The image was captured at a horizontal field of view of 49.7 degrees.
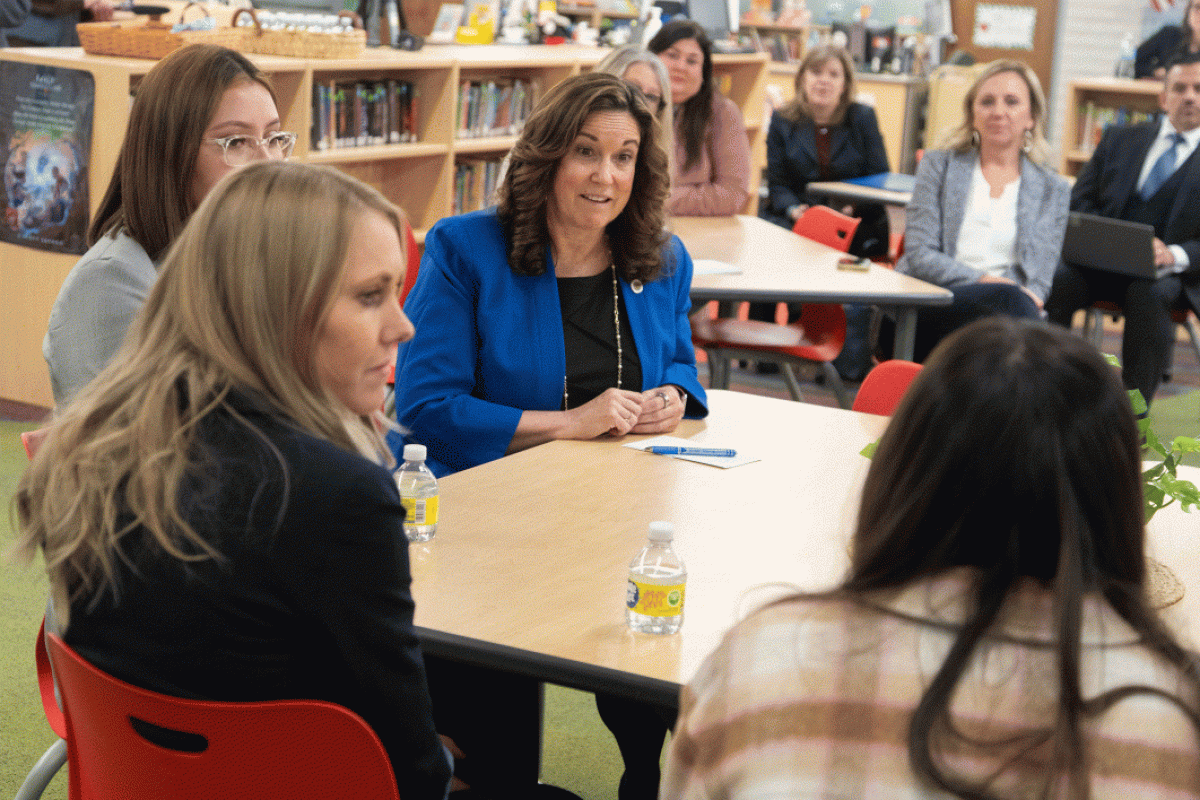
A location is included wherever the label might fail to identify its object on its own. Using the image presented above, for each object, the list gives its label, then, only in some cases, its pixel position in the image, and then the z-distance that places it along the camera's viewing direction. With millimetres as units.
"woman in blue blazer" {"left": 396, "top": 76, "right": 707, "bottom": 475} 2541
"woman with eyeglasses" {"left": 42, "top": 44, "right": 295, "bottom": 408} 1988
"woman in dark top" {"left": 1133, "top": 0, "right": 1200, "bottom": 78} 7828
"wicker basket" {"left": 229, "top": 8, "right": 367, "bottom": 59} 4871
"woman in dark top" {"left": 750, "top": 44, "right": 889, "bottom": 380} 6414
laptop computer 5297
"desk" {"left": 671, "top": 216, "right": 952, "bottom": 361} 4066
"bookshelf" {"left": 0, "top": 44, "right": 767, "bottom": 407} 4340
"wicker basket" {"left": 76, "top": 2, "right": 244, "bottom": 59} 4336
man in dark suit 5473
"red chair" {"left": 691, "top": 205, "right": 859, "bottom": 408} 4594
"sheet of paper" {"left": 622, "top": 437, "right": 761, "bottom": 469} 2402
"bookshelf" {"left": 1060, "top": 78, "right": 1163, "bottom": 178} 7668
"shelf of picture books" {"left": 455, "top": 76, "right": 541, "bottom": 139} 6059
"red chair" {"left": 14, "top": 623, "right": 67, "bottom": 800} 1878
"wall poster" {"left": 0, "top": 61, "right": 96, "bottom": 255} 4344
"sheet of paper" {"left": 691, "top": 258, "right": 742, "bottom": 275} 4234
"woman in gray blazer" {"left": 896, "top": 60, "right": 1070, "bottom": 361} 4797
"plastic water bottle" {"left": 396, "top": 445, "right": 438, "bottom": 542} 1916
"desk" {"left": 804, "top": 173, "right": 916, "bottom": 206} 6066
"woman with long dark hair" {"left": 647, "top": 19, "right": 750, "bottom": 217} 5453
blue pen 2438
